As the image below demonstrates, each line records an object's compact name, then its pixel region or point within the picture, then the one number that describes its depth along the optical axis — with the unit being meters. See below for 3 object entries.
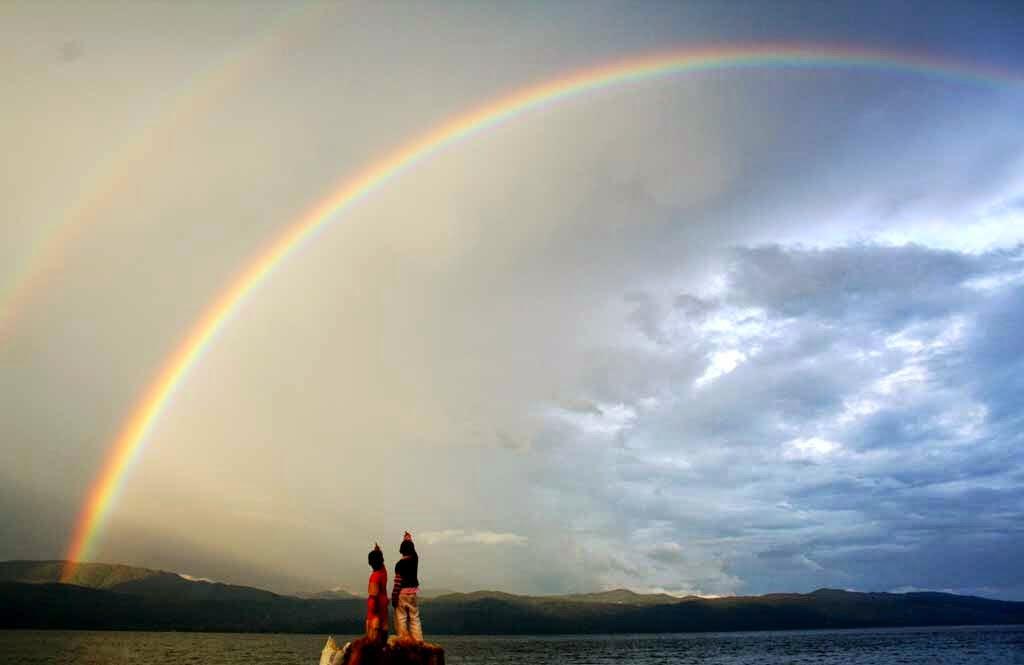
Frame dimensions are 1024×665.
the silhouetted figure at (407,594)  17.39
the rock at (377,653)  16.27
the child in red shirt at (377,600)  16.81
